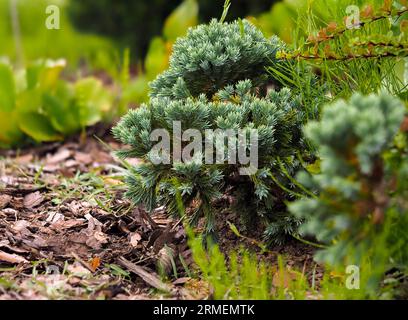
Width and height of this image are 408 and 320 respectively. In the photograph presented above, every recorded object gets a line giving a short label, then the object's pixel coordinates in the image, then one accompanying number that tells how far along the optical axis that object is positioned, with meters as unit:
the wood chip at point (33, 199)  3.03
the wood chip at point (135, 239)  2.69
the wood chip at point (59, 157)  3.90
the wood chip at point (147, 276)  2.38
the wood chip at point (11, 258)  2.50
